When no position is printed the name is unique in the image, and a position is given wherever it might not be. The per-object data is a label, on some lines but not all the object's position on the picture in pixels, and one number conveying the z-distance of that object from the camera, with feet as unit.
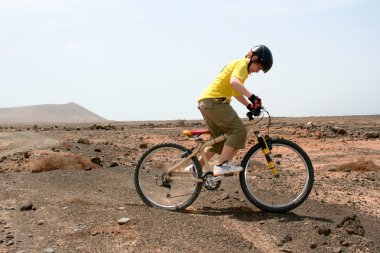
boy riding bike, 20.03
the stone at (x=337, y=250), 16.11
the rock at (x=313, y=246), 16.62
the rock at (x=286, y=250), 16.42
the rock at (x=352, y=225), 17.66
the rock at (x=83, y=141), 51.05
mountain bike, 21.02
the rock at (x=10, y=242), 16.33
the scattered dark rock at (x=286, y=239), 17.19
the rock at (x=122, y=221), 18.44
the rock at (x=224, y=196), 23.32
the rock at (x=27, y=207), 20.76
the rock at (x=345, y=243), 16.51
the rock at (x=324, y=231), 17.37
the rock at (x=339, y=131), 75.62
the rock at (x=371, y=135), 69.05
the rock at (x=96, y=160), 36.29
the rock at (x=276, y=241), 16.98
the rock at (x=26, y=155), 39.96
